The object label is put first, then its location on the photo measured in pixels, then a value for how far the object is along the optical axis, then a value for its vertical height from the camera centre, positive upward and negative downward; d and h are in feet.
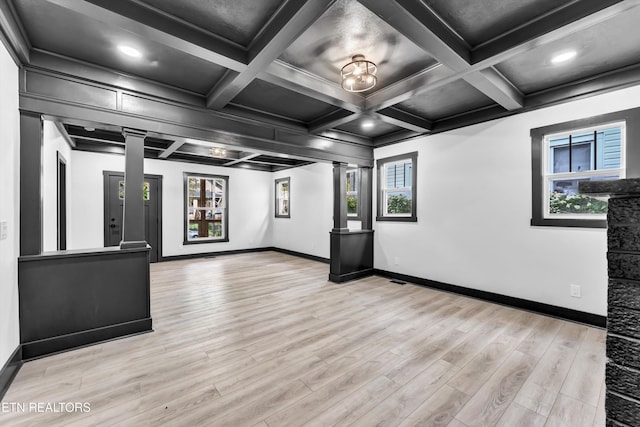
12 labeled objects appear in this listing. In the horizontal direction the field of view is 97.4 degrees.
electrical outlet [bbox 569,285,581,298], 10.21 -2.89
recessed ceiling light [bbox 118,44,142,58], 7.73 +4.49
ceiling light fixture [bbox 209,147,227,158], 18.55 +3.94
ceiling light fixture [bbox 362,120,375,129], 14.05 +4.49
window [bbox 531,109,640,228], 9.63 +1.79
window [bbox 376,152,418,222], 15.65 +1.39
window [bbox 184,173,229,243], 23.52 +0.23
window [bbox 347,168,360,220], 20.63 +1.29
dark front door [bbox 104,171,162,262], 19.48 +0.05
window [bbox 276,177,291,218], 26.12 +1.33
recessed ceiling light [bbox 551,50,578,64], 8.29 +4.67
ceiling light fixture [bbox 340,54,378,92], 8.32 +4.15
